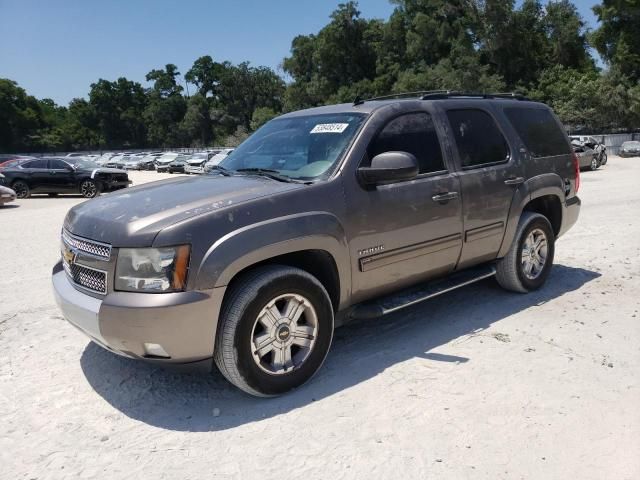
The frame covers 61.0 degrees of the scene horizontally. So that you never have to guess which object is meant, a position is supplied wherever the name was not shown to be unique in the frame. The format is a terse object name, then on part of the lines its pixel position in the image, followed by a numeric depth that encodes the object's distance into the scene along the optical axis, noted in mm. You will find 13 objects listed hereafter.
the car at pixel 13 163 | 19969
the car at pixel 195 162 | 38181
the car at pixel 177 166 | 40438
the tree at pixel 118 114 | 104750
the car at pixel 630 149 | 34469
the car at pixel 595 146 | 25975
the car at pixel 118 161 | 48803
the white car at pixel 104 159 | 53262
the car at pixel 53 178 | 19578
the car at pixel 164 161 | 42844
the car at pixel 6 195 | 16234
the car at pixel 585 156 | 23866
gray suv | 3141
